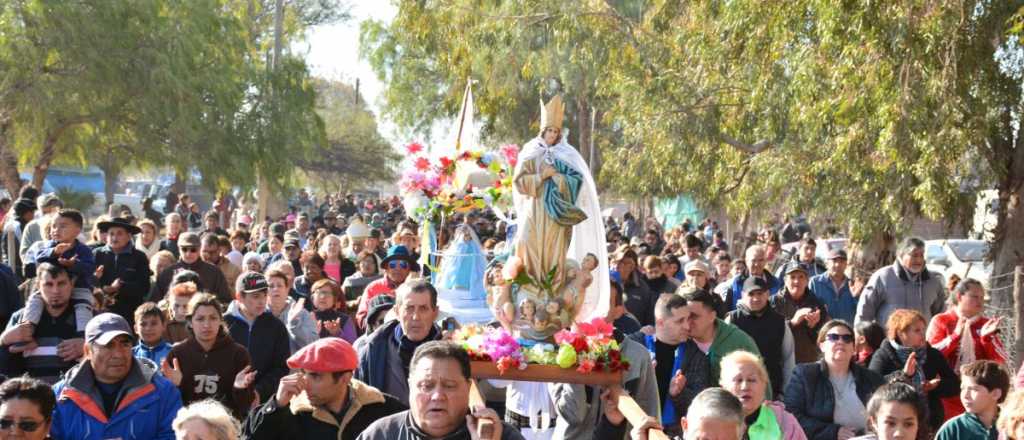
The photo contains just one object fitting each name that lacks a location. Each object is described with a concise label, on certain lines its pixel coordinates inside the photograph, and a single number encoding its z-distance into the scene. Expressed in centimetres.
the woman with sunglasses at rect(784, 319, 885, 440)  798
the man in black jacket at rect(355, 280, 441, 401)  768
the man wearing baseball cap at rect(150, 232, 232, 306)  1189
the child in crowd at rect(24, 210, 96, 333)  846
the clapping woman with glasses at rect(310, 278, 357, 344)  1043
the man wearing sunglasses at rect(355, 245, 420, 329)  1137
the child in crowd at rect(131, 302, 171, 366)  829
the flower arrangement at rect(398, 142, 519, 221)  1204
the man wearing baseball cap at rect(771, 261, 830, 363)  1050
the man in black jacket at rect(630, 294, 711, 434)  781
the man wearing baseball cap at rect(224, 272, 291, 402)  869
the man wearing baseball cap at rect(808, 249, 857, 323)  1233
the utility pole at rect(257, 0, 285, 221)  3225
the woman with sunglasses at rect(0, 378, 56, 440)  611
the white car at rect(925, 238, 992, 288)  2469
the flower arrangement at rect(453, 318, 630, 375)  709
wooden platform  707
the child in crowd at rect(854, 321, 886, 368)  913
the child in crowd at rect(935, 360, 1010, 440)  723
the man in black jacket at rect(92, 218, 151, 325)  1130
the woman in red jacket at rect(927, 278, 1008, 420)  964
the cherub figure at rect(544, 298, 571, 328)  782
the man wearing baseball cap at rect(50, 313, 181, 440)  668
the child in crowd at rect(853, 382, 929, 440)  654
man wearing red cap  647
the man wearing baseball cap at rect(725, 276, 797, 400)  917
